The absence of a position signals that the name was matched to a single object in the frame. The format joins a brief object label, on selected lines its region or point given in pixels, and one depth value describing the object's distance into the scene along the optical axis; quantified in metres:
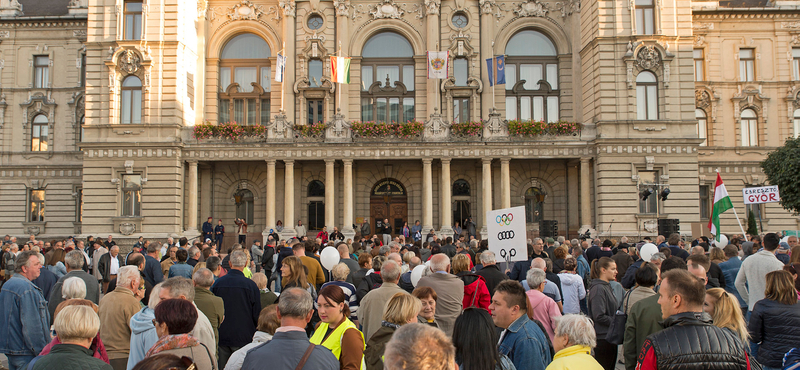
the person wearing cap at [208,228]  29.42
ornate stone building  31.11
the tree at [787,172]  31.84
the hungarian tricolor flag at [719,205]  18.22
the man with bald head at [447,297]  7.71
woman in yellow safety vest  5.45
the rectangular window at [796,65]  38.03
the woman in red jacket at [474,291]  7.99
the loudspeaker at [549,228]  24.91
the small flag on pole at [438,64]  31.72
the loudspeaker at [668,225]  24.55
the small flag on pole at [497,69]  31.41
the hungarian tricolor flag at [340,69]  31.59
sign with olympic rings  10.33
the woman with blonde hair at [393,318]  5.42
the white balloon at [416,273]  9.92
